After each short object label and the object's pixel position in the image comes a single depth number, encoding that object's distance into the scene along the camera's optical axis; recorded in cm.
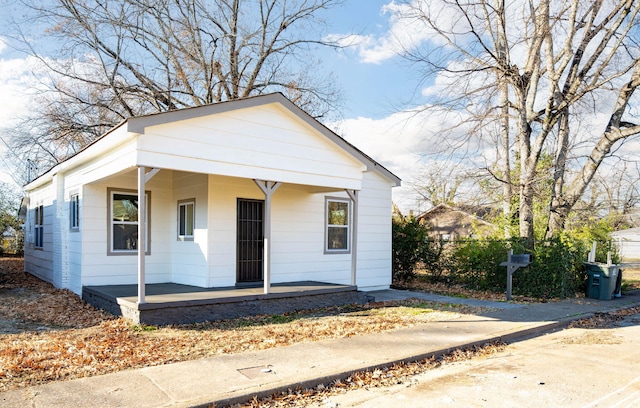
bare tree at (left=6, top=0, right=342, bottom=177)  1795
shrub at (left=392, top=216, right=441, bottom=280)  1481
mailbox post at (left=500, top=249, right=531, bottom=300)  1145
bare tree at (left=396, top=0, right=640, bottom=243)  1280
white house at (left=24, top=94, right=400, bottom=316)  818
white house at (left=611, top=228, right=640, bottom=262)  3800
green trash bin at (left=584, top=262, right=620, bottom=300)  1197
